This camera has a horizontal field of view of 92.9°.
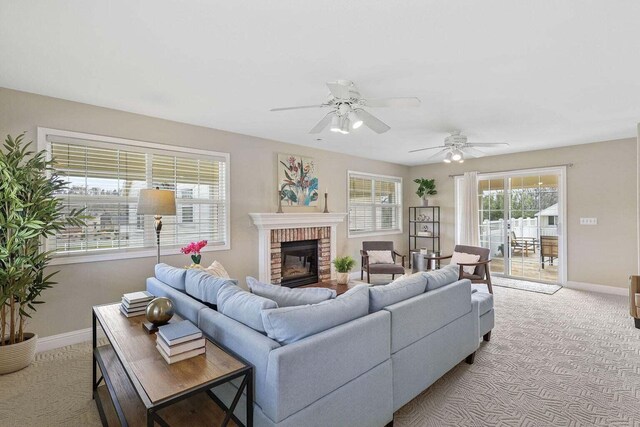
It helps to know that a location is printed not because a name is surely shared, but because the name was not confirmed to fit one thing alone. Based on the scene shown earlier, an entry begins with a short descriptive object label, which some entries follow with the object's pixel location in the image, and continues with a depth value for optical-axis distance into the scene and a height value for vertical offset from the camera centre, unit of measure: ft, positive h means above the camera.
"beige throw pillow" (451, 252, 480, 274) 15.97 -2.29
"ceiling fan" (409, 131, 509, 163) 13.73 +3.30
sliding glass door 18.54 -0.38
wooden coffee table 4.14 -2.32
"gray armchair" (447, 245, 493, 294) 15.17 -2.68
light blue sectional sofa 4.80 -2.36
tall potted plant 8.25 -0.42
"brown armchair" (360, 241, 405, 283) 17.34 -2.82
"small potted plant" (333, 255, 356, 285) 14.17 -2.47
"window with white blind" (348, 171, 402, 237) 21.15 +0.96
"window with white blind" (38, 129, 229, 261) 10.68 +1.08
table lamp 10.36 +0.53
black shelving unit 23.73 -0.98
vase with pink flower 11.66 -1.27
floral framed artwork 16.67 +2.10
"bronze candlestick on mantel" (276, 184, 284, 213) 16.12 +0.89
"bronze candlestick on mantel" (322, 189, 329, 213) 18.25 +0.81
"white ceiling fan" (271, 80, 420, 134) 8.04 +3.10
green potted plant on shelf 22.79 +2.10
